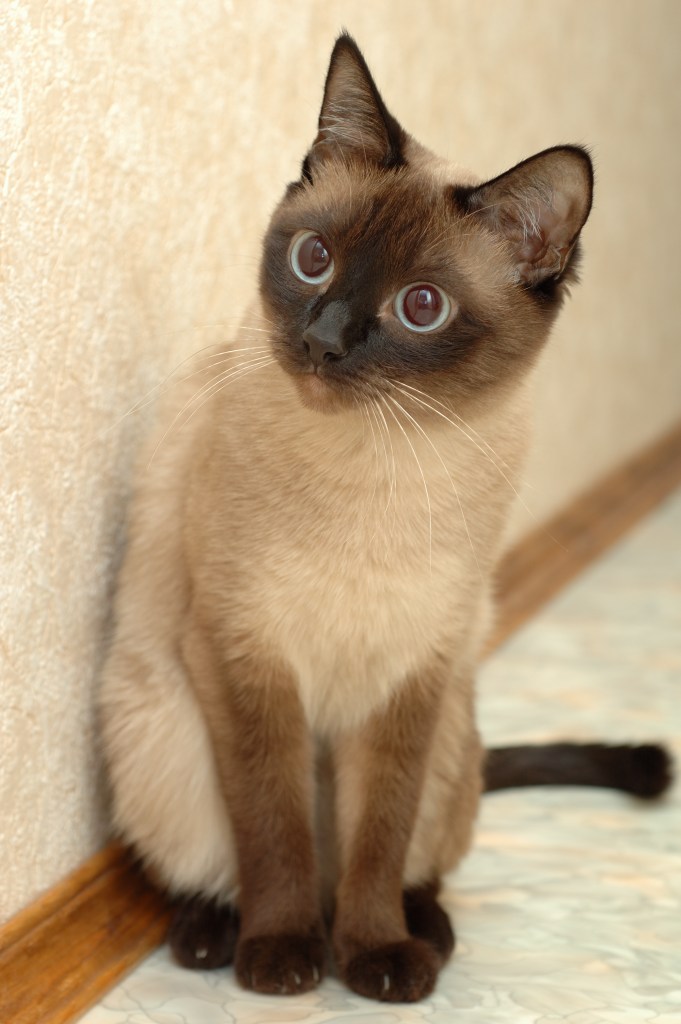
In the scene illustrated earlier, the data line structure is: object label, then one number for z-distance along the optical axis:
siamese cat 0.77
